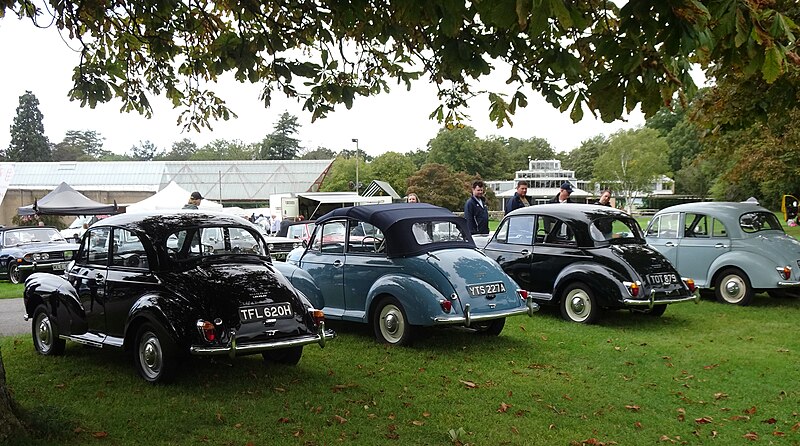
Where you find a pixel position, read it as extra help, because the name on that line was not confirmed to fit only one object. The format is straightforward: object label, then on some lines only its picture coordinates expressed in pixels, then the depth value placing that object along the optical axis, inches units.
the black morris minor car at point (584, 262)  406.9
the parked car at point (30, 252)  732.0
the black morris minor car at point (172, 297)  260.1
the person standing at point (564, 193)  546.9
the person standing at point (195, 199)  519.7
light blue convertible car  341.1
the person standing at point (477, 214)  529.7
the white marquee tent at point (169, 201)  1177.4
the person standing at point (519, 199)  532.7
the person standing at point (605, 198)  579.3
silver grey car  483.2
